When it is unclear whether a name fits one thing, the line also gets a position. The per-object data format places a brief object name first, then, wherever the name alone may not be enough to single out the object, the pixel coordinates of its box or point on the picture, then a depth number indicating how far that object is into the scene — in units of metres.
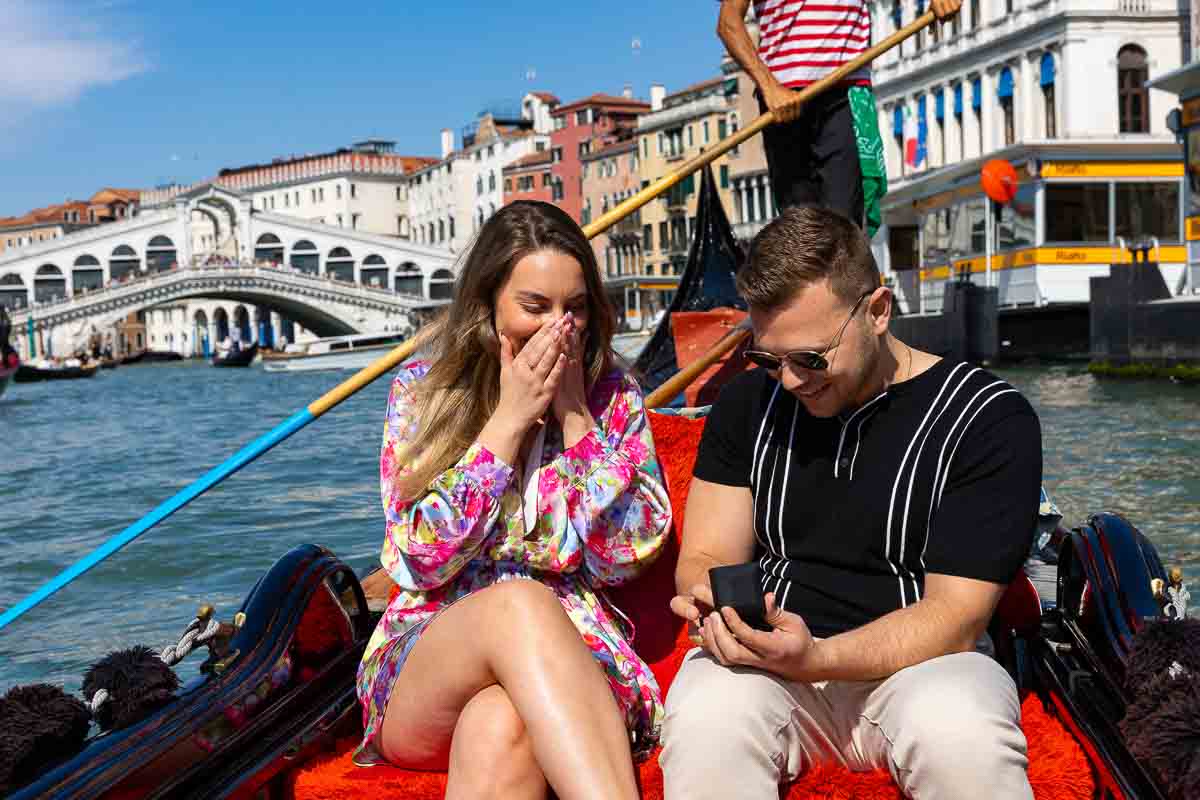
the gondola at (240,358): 27.91
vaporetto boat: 21.80
